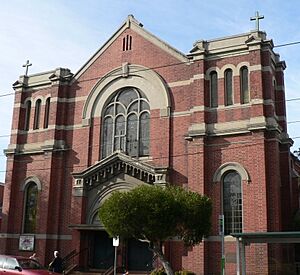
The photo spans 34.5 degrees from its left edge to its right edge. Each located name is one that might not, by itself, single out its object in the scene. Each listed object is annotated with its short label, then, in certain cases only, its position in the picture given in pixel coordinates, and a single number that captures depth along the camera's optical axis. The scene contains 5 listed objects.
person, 23.11
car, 18.22
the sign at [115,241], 20.76
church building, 24.38
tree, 19.62
